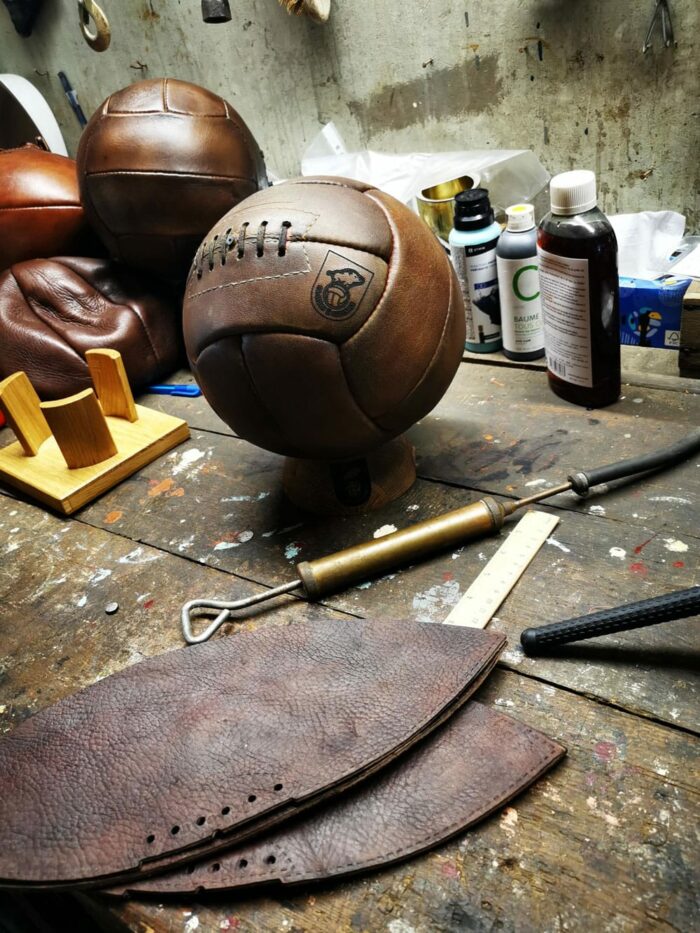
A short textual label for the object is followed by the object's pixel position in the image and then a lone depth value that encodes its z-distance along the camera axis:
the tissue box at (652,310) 1.46
